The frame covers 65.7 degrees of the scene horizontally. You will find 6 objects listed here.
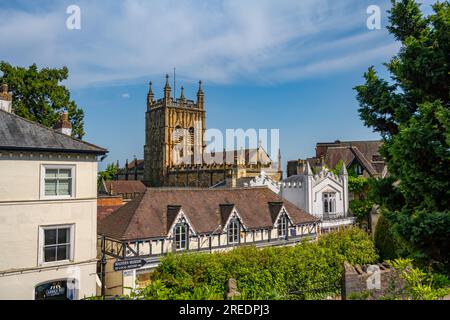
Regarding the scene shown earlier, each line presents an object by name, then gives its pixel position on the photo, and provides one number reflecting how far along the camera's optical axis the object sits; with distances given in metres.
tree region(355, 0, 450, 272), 8.59
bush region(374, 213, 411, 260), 27.56
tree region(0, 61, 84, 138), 26.88
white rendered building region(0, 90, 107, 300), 15.16
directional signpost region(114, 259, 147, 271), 12.85
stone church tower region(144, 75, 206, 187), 77.62
